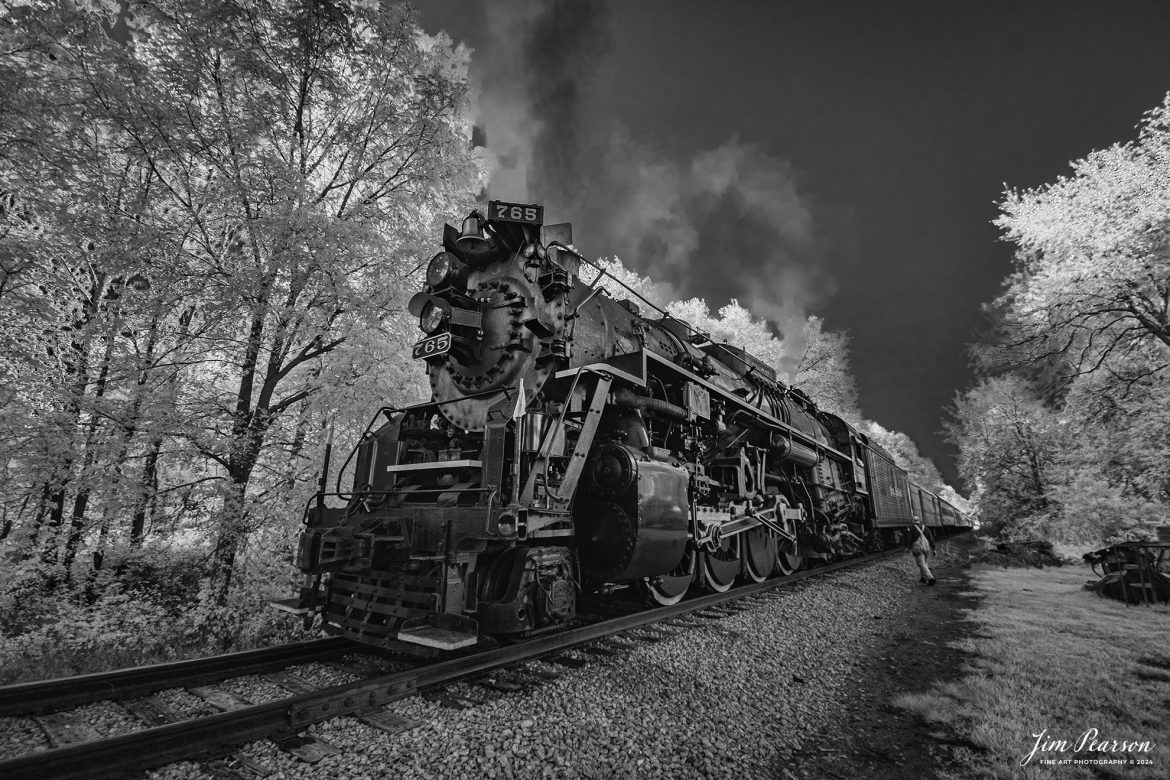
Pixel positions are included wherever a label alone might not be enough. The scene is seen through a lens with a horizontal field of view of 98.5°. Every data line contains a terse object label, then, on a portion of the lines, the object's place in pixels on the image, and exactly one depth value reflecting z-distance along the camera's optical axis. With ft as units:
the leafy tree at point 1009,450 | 65.67
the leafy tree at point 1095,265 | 34.17
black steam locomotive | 12.77
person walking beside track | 30.01
